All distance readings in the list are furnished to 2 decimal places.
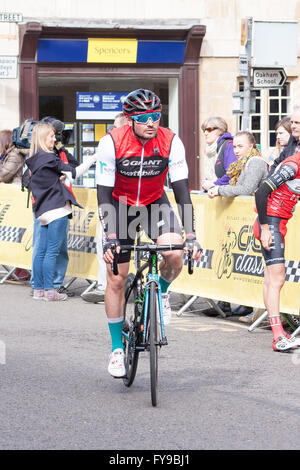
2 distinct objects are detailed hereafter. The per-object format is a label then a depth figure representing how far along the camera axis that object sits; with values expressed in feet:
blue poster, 70.64
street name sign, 55.26
